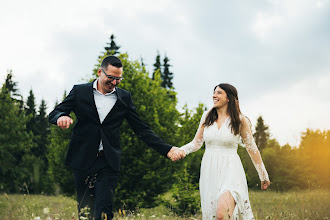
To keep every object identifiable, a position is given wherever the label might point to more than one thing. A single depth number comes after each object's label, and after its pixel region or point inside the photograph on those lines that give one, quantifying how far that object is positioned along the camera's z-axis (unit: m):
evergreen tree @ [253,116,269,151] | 57.06
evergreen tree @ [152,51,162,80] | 45.33
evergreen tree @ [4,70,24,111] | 38.43
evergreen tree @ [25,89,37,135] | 41.76
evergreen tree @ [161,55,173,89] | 44.54
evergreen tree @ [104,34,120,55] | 33.35
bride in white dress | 4.50
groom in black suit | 3.91
